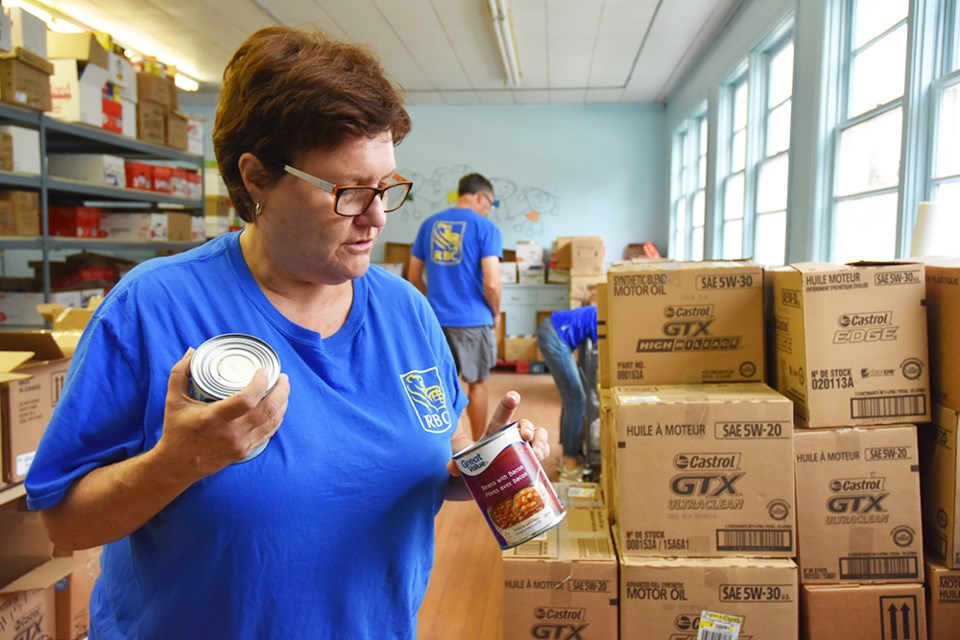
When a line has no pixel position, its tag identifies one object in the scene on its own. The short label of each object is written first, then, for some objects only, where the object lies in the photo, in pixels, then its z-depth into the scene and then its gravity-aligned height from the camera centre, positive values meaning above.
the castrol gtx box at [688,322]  1.98 -0.09
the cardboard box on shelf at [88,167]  4.03 +0.70
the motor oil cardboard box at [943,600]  1.71 -0.78
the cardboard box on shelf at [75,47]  3.80 +1.34
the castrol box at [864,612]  1.72 -0.82
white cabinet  8.33 -0.17
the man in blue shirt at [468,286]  4.15 +0.02
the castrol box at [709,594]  1.73 -0.78
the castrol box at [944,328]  1.68 -0.08
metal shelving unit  3.30 +0.60
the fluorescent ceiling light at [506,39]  4.93 +2.10
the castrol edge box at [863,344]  1.75 -0.13
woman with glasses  0.81 -0.17
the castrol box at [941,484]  1.69 -0.49
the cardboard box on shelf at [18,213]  3.27 +0.34
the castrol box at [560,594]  1.81 -0.83
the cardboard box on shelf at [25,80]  3.03 +0.94
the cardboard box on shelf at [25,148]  3.17 +0.65
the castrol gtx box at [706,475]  1.74 -0.48
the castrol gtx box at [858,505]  1.75 -0.55
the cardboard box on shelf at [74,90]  3.71 +1.07
